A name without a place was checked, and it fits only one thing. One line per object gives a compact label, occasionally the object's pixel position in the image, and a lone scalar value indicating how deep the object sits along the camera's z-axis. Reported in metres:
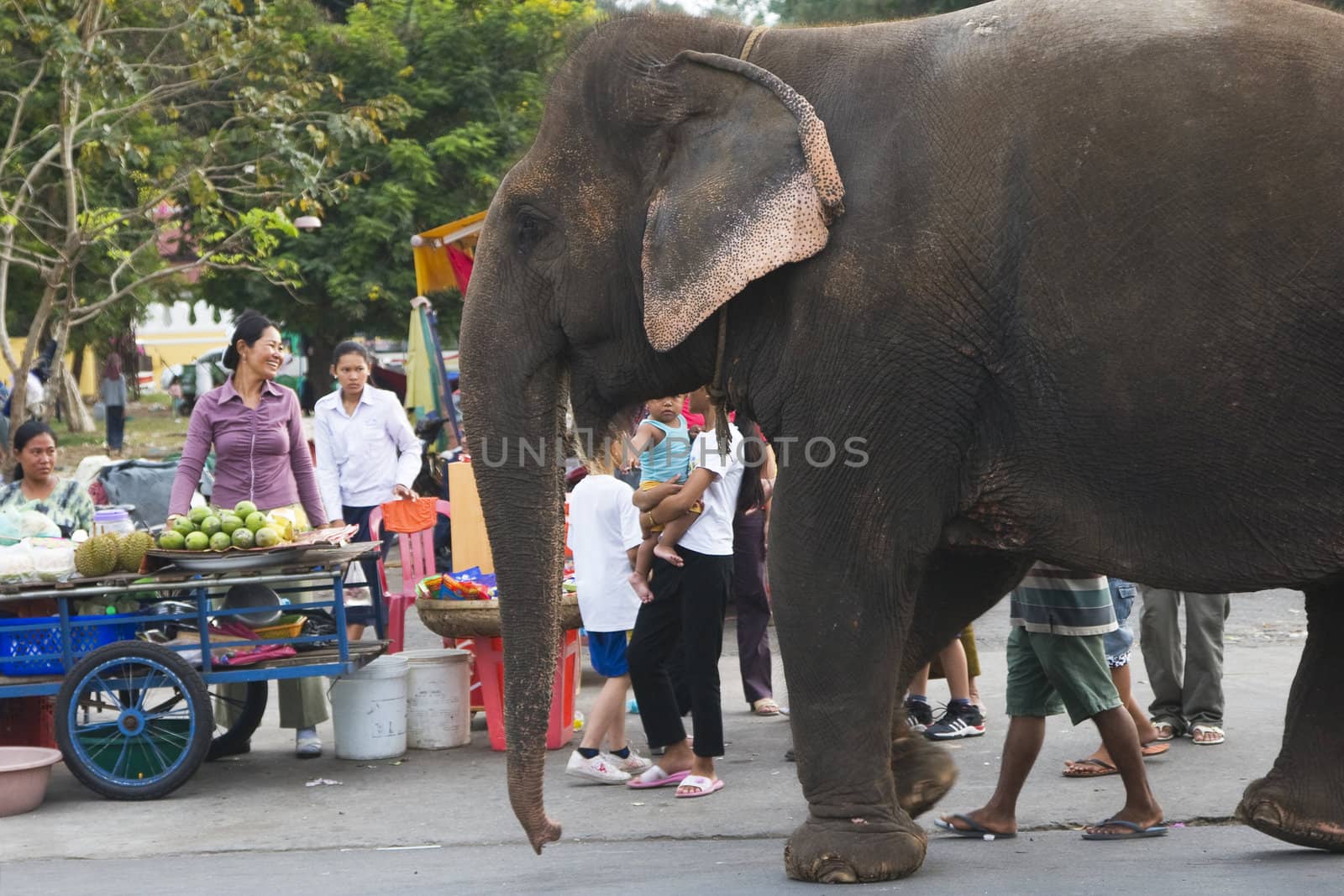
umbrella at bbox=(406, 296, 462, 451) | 15.27
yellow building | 52.84
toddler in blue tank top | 7.00
